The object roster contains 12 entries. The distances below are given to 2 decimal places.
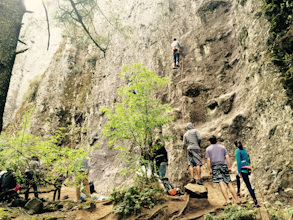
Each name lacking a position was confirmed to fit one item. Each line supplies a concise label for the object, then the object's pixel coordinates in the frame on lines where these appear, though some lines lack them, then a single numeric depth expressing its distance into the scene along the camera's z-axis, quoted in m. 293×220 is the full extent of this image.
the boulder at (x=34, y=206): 5.98
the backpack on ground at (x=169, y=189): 5.43
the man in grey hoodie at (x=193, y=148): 5.96
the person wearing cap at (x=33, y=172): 5.85
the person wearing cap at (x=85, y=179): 6.24
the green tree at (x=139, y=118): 6.03
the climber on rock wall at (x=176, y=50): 11.25
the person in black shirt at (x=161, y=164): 7.38
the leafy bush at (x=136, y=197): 4.94
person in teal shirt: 4.76
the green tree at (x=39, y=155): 5.53
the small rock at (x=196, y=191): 5.02
